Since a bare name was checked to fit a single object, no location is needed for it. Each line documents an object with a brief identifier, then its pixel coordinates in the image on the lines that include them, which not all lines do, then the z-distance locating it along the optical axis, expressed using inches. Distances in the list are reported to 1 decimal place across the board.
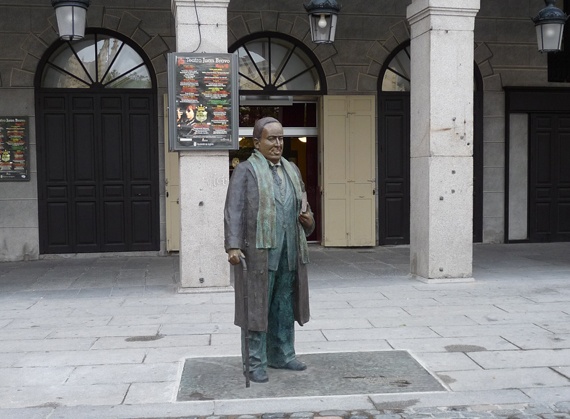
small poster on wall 495.5
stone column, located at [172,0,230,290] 354.3
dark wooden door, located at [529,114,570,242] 565.9
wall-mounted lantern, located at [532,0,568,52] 394.3
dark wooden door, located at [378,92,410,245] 546.0
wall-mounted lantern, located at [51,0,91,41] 348.2
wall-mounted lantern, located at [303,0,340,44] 379.9
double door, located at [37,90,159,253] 504.4
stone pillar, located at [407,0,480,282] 378.9
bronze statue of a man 210.5
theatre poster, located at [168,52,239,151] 352.2
